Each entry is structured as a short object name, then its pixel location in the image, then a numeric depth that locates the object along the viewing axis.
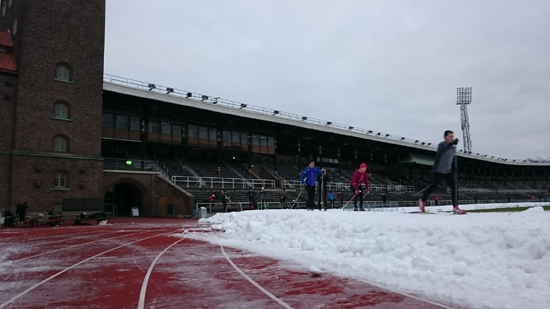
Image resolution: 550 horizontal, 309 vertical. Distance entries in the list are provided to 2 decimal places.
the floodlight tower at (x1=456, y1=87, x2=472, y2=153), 86.81
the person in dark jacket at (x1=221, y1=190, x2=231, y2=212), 29.33
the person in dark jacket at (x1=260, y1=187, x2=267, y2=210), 29.85
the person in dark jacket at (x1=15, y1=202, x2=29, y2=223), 24.11
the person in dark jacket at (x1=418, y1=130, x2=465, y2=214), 10.13
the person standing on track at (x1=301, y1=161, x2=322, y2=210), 15.30
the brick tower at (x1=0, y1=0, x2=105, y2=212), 27.77
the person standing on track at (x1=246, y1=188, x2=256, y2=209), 29.23
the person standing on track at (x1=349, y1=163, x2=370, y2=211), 14.66
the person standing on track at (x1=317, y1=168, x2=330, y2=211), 15.90
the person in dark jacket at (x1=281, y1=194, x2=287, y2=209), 31.67
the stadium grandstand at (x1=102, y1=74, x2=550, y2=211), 35.88
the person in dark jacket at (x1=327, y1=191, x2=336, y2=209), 28.88
